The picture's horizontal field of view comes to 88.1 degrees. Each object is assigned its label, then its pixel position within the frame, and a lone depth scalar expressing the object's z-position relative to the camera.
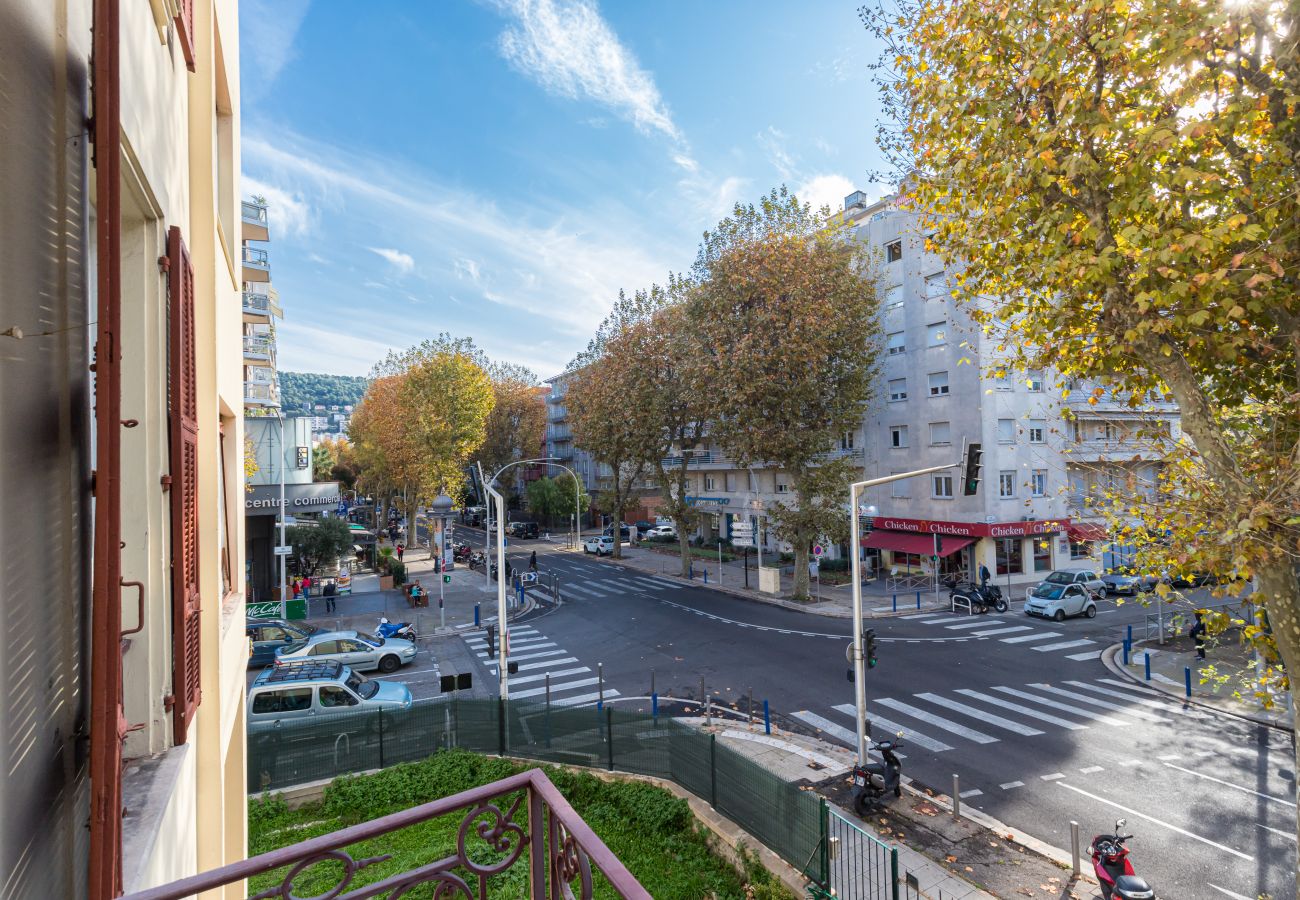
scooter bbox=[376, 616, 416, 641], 23.84
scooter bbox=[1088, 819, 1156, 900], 7.75
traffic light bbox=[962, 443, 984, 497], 13.32
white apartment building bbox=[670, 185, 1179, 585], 31.22
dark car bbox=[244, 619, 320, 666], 20.00
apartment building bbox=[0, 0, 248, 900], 1.83
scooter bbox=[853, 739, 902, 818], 10.86
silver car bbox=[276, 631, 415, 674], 19.28
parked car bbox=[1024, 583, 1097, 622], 25.70
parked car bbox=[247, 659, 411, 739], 14.27
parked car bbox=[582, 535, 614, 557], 47.50
